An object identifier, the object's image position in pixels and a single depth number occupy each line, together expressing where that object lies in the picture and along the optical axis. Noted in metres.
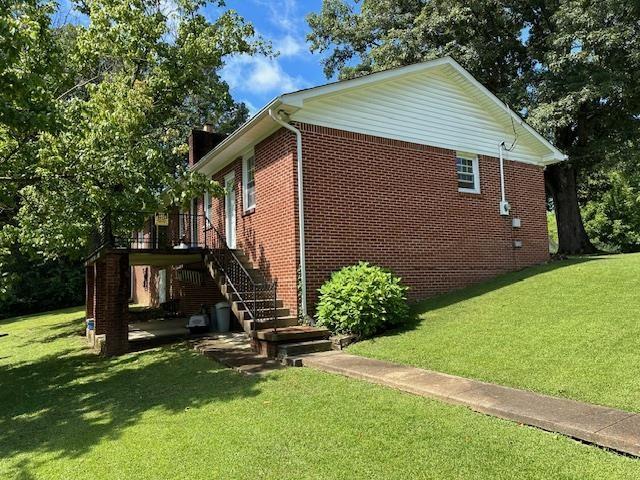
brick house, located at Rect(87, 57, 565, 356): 10.63
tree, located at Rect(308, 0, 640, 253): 17.05
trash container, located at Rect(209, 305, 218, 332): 13.74
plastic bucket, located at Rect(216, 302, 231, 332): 13.55
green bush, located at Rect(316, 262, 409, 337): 9.21
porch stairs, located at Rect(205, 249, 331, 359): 8.84
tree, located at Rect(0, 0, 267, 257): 7.69
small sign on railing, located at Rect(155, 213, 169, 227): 14.01
